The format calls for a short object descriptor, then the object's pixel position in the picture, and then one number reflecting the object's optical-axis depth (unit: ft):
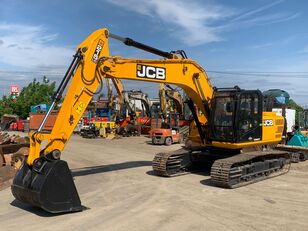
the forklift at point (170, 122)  49.08
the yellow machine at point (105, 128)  62.23
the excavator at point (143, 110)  68.04
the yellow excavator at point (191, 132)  16.14
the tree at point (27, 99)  115.98
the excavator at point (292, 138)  31.27
